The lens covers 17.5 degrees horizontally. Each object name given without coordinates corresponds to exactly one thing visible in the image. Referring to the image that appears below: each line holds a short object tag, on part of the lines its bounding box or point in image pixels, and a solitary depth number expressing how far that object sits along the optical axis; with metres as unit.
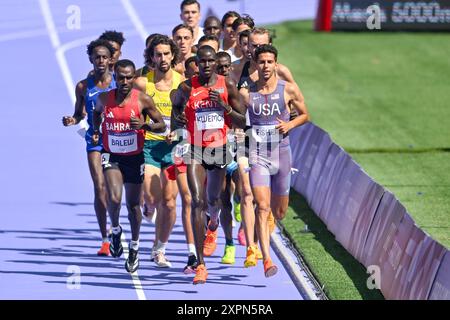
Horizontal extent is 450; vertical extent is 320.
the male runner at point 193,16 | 20.20
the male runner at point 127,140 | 16.52
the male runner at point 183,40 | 18.33
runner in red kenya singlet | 16.16
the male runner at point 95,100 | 17.53
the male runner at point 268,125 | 16.45
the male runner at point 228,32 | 19.68
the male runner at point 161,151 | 16.98
